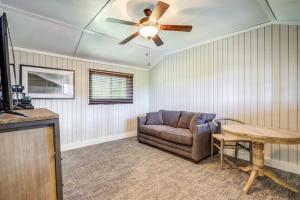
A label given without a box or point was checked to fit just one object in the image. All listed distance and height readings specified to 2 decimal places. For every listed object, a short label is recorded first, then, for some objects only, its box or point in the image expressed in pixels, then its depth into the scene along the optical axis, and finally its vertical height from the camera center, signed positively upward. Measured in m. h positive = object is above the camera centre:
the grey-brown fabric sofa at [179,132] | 2.85 -0.72
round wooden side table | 1.72 -0.46
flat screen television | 1.13 +0.23
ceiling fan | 2.08 +1.05
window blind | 4.09 +0.33
